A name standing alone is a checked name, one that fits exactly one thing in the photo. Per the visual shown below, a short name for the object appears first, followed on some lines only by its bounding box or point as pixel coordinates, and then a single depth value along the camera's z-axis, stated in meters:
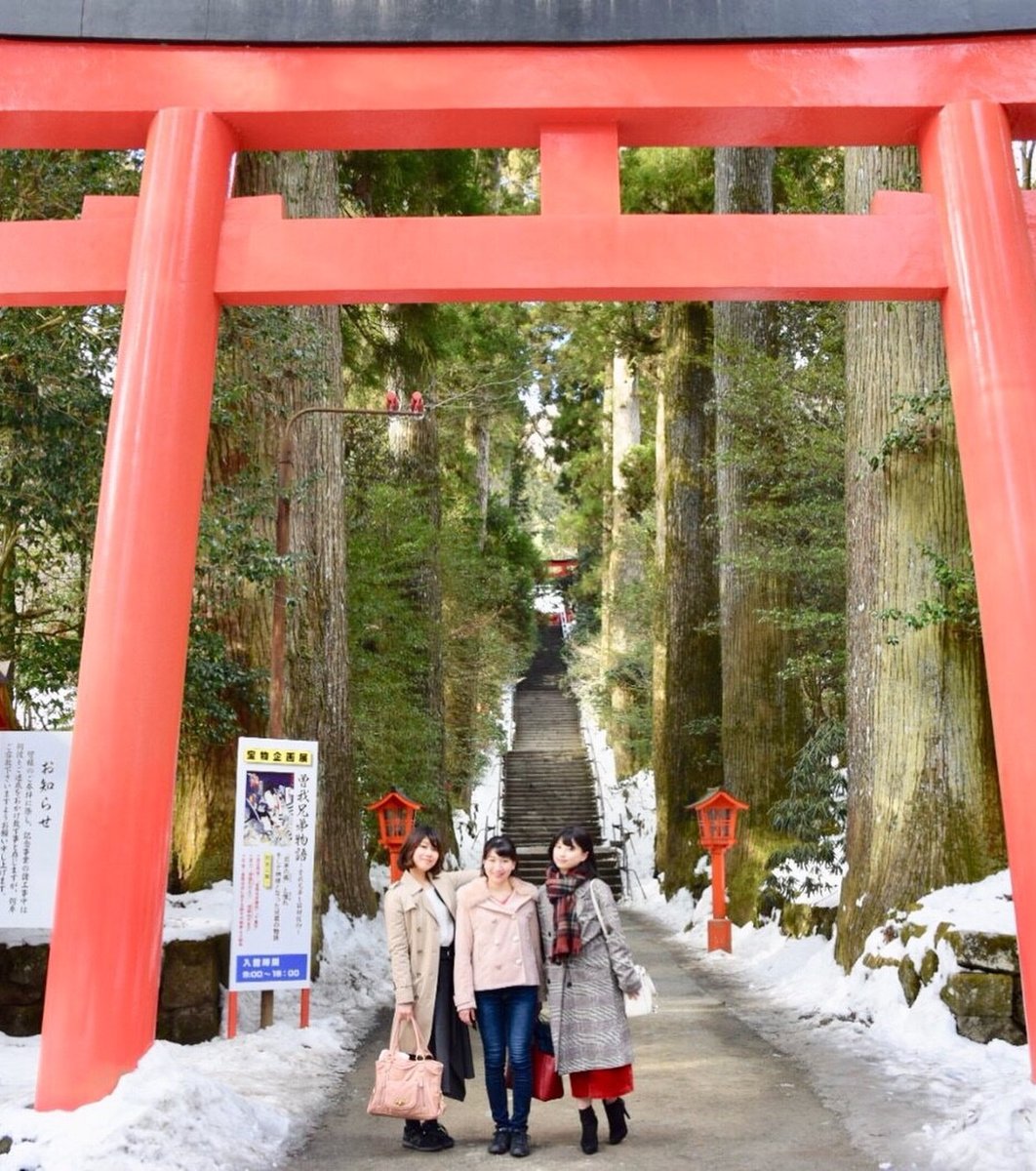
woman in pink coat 5.03
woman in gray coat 4.98
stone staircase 22.17
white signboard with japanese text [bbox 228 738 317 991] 7.12
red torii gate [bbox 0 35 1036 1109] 5.17
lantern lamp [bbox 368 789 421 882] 13.80
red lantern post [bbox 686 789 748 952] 12.74
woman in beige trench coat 5.21
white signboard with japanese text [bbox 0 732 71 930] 6.25
